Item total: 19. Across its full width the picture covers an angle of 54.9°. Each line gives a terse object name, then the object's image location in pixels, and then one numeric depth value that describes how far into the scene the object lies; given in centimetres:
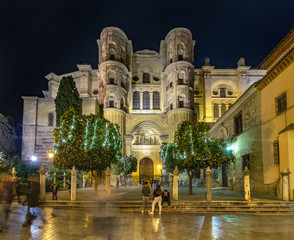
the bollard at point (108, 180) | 1697
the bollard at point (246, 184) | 1480
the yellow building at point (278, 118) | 1523
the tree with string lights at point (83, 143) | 2055
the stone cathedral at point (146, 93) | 4019
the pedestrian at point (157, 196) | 1238
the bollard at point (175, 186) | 1551
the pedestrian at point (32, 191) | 1009
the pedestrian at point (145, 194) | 1299
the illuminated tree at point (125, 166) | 3256
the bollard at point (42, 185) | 1617
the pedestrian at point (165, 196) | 1364
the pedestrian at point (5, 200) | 834
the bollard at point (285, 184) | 1453
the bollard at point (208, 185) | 1495
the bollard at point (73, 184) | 1611
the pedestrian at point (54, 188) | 1620
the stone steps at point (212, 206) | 1335
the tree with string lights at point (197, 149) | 1901
